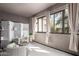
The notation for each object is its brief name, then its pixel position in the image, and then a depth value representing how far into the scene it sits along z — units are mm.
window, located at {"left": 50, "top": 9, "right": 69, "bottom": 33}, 1286
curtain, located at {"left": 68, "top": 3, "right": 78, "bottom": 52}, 1267
